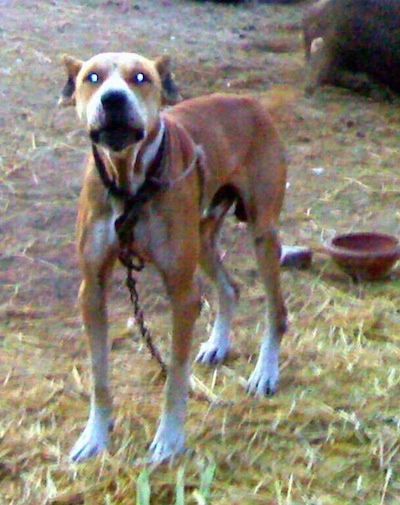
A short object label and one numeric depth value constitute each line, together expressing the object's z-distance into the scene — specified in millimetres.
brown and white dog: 3670
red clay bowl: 5801
